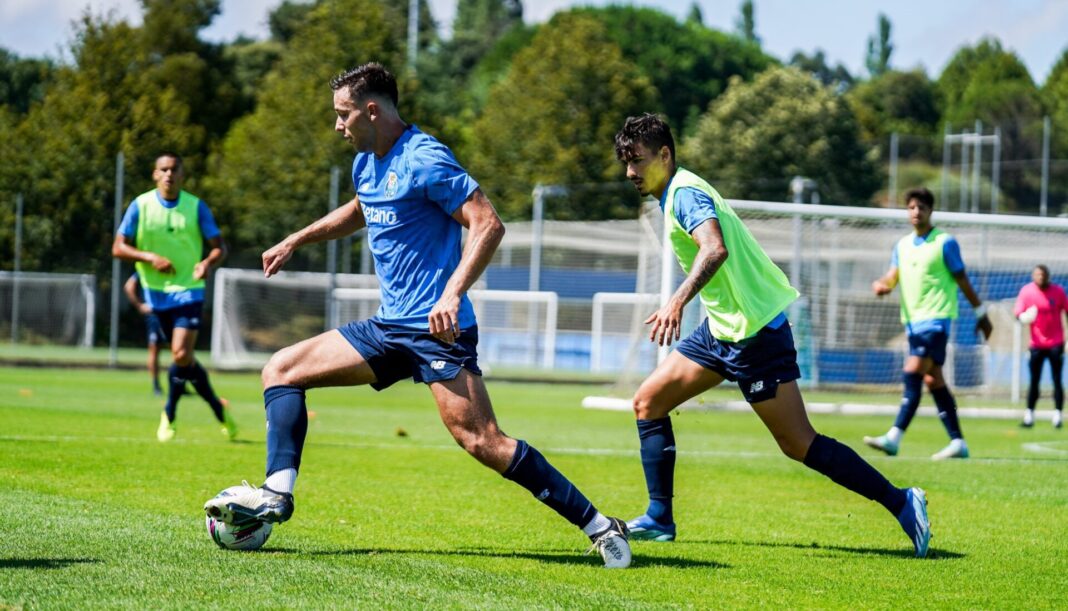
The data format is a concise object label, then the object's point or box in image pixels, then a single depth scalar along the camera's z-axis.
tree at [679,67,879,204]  64.12
